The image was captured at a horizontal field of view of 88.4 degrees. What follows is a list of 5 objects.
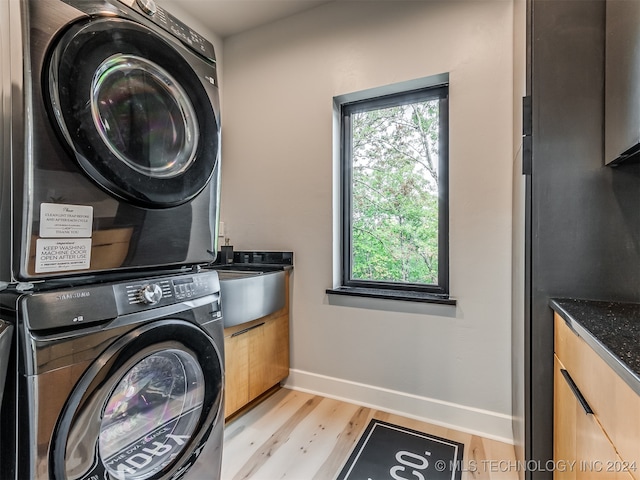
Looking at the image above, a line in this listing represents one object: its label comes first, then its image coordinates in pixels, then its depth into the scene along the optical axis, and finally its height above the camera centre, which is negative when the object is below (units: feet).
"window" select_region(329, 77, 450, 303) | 6.72 +0.98
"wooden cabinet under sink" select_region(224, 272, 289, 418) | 5.96 -2.38
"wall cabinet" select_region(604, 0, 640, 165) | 3.10 +1.60
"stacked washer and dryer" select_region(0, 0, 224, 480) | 2.54 -0.04
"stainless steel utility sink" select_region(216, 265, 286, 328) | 5.77 -1.06
